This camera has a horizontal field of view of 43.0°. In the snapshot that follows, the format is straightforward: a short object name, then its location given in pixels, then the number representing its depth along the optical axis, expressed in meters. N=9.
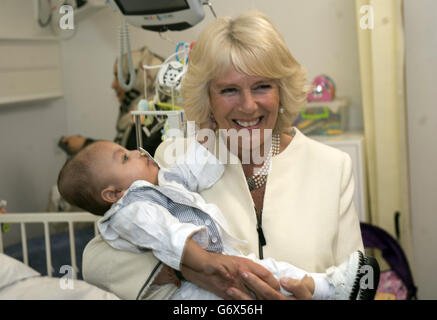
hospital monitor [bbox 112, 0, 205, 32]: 1.50
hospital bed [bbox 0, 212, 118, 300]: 1.30
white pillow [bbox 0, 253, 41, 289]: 1.40
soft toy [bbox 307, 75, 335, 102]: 2.09
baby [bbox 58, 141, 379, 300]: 0.93
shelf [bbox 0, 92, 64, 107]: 2.17
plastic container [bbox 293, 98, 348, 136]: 2.09
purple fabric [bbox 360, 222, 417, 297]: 1.89
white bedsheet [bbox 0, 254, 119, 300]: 1.29
